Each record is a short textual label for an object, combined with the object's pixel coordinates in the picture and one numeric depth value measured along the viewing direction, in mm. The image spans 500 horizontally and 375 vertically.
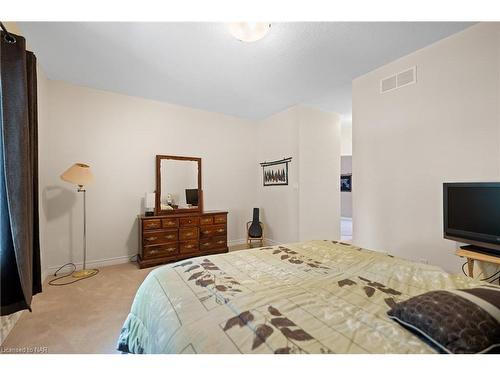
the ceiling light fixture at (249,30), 1744
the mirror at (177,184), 3598
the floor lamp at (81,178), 2693
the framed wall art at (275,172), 4145
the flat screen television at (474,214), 1747
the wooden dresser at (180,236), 3143
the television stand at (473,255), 1678
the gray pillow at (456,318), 682
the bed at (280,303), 752
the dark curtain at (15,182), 1401
